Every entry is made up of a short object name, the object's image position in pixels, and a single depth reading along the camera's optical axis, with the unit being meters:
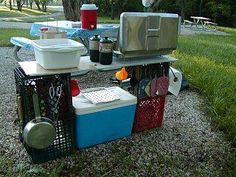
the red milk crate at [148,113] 2.50
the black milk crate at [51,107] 1.94
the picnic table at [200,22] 14.98
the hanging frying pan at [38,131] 1.88
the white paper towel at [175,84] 2.71
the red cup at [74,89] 2.15
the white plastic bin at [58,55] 1.85
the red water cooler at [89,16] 2.93
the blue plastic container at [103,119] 2.13
